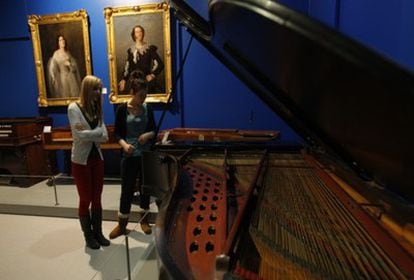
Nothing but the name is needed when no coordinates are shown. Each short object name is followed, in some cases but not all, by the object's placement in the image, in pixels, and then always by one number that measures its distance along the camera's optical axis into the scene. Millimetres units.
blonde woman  2688
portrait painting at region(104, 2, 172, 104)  4746
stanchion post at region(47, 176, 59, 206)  4969
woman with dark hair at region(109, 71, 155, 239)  2975
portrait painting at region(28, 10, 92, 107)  5039
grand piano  441
